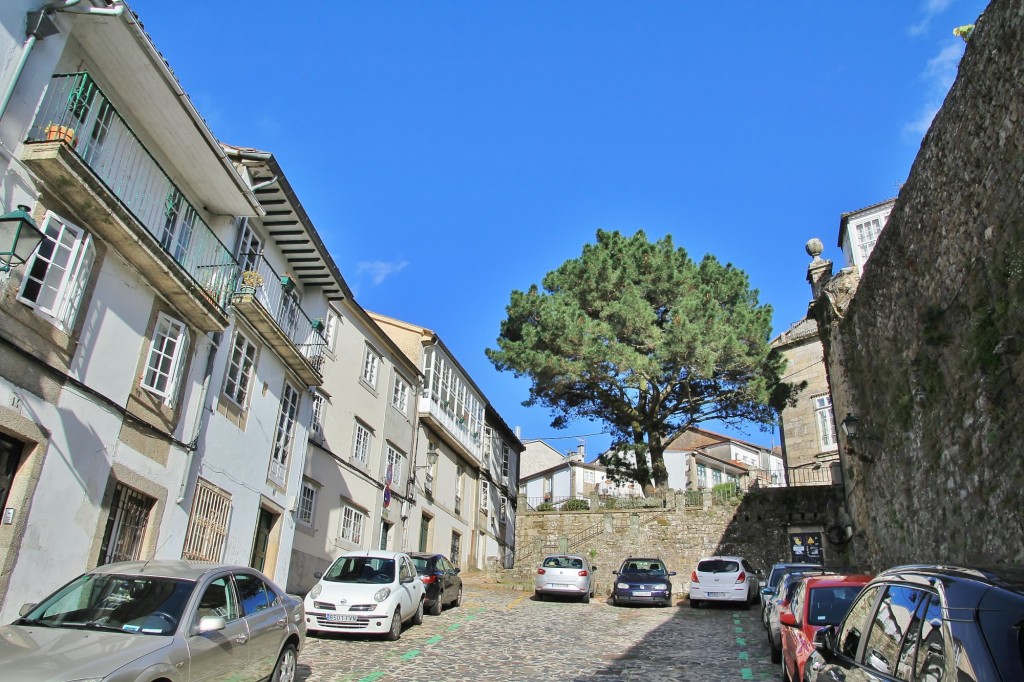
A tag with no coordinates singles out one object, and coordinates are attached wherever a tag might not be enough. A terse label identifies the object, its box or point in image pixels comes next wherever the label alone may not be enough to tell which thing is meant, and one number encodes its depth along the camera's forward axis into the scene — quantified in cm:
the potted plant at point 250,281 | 1377
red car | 759
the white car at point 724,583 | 1872
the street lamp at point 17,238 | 794
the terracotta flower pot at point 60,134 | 888
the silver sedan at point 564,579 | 2002
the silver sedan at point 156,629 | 518
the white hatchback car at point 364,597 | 1190
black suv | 287
